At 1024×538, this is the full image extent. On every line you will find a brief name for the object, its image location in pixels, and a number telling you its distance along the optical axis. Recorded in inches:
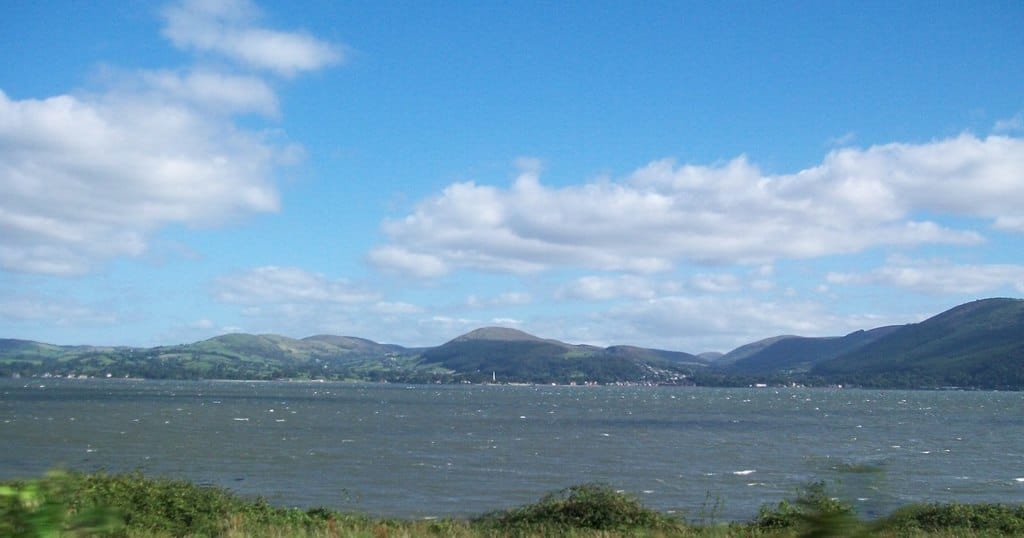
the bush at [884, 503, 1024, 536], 1016.2
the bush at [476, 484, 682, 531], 934.4
